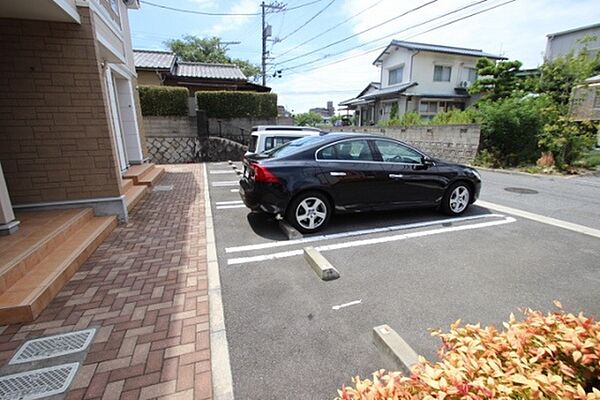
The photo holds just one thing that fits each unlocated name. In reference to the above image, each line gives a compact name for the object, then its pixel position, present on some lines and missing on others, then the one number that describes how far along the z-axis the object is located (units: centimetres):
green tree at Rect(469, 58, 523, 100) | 1631
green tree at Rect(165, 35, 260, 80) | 2941
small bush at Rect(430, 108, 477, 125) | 1167
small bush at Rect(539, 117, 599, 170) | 888
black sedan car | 422
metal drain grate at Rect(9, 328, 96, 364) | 214
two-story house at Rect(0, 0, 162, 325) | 367
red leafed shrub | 104
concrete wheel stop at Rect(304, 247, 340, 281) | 319
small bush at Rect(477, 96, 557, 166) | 967
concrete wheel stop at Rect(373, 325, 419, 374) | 195
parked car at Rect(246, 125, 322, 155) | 704
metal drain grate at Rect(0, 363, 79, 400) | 184
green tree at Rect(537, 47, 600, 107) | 900
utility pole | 2139
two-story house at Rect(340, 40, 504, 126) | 2138
